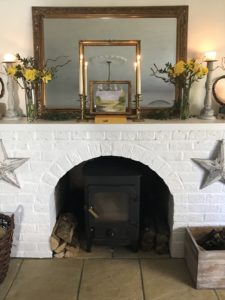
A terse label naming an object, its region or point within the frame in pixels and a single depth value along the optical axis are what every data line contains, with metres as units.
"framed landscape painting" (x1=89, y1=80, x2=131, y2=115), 2.38
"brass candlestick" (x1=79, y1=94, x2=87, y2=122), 2.30
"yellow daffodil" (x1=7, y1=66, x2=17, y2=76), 2.24
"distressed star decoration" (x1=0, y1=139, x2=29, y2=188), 2.28
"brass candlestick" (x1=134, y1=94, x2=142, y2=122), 2.31
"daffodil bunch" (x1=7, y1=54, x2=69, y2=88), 2.24
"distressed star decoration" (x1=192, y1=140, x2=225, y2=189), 2.25
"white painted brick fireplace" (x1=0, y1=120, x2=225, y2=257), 2.24
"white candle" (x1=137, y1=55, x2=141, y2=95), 2.28
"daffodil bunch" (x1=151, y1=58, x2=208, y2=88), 2.27
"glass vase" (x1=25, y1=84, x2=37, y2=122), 2.33
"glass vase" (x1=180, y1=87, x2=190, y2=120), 2.35
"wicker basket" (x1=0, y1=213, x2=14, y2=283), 2.08
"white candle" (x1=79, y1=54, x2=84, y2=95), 2.29
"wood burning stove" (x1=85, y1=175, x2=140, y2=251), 2.42
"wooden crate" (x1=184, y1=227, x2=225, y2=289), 2.04
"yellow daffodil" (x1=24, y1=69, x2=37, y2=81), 2.22
